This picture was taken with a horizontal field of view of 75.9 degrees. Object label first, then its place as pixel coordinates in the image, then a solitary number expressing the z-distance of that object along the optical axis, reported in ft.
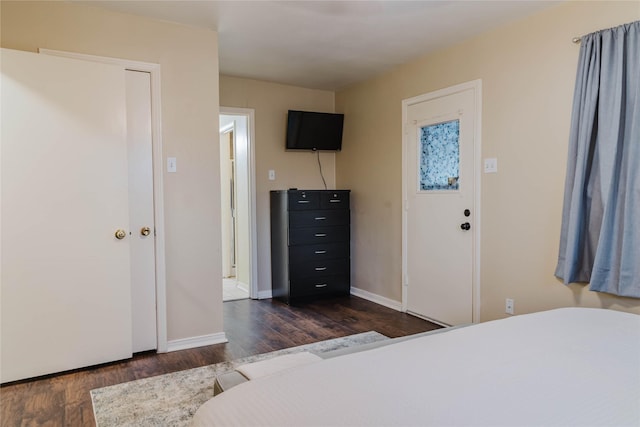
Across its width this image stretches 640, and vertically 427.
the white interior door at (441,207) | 10.75
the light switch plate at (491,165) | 9.95
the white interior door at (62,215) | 7.84
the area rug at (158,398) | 6.59
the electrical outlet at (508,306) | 9.72
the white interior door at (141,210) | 9.24
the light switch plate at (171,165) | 9.59
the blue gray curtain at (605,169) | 7.23
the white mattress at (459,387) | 2.96
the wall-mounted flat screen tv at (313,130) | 14.82
